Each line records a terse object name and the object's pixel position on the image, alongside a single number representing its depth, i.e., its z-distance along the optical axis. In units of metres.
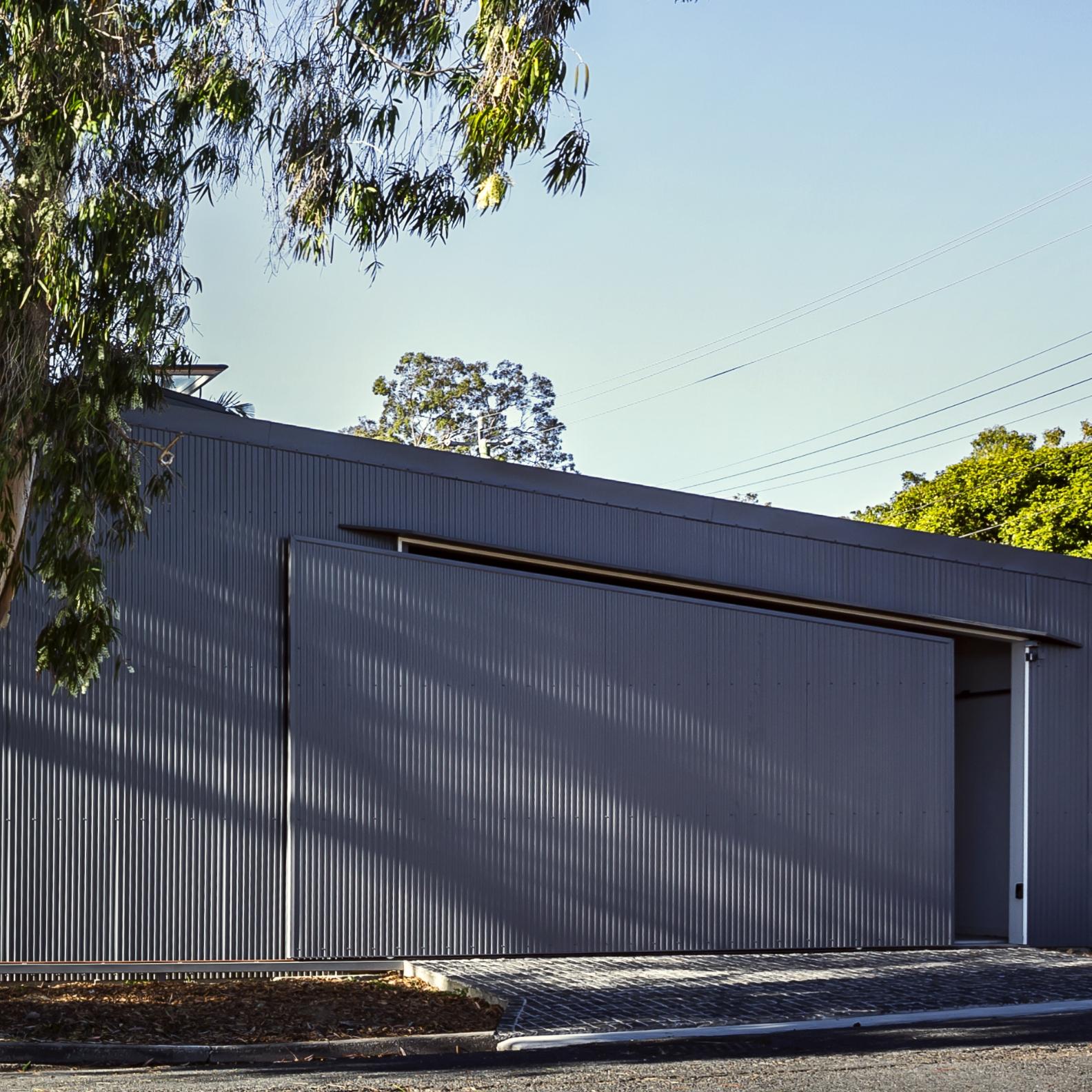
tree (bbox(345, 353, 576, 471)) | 47.84
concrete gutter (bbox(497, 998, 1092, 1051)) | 8.33
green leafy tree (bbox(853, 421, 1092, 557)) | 35.12
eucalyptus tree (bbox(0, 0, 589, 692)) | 7.51
